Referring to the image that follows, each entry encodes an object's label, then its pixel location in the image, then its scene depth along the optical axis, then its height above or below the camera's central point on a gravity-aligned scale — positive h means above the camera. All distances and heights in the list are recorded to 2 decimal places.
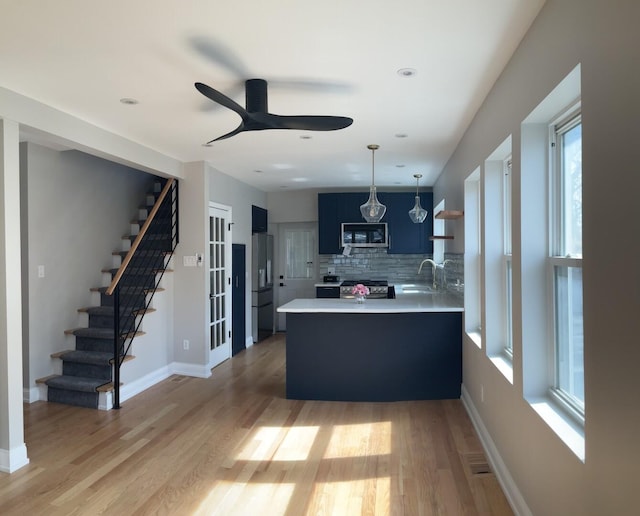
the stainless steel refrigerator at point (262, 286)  7.00 -0.46
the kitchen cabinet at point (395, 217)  7.27 +0.67
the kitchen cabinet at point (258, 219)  7.03 +0.65
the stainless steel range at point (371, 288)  6.62 -0.47
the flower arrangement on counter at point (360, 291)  4.52 -0.35
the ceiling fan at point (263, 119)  2.61 +0.84
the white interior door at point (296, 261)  7.85 -0.05
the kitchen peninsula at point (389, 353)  4.18 -0.91
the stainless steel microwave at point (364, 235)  7.30 +0.38
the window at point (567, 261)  1.96 -0.03
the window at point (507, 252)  3.13 +0.03
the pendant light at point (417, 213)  6.13 +0.61
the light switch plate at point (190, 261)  5.15 -0.02
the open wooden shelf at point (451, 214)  4.27 +0.42
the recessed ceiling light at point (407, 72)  2.63 +1.13
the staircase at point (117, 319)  4.11 -0.62
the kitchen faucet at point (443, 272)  5.71 -0.23
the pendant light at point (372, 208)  4.50 +0.51
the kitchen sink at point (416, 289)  6.03 -0.47
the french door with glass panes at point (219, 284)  5.49 -0.33
